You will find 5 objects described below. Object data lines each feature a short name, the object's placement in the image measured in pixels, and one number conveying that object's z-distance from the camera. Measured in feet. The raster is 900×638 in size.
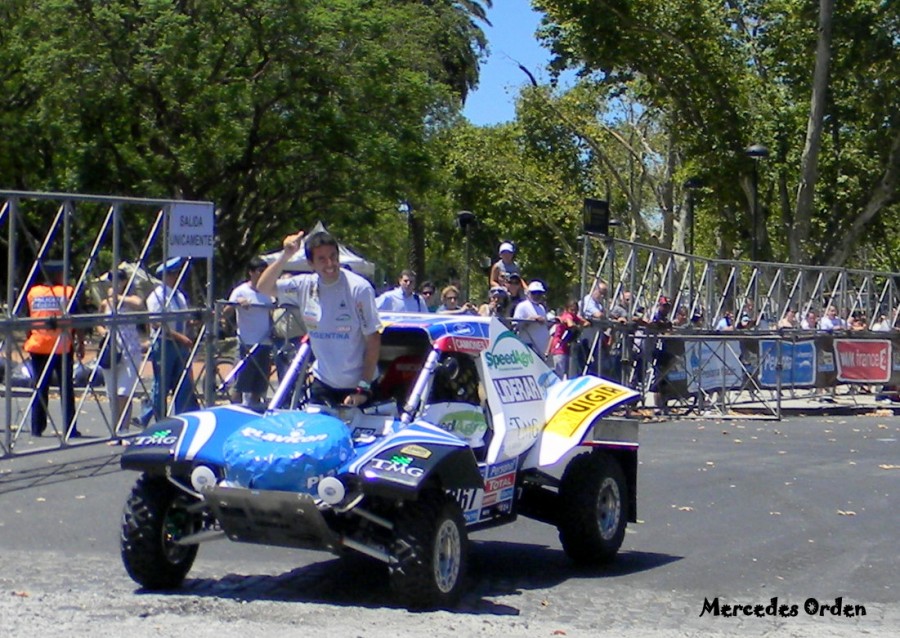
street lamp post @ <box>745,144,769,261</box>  112.47
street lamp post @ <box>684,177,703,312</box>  126.91
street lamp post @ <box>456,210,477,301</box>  109.09
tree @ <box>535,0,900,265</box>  116.37
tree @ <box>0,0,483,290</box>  113.80
